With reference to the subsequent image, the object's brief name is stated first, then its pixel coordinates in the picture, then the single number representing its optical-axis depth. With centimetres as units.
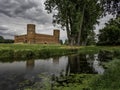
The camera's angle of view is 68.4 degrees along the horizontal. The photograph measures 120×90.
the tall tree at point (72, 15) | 2158
